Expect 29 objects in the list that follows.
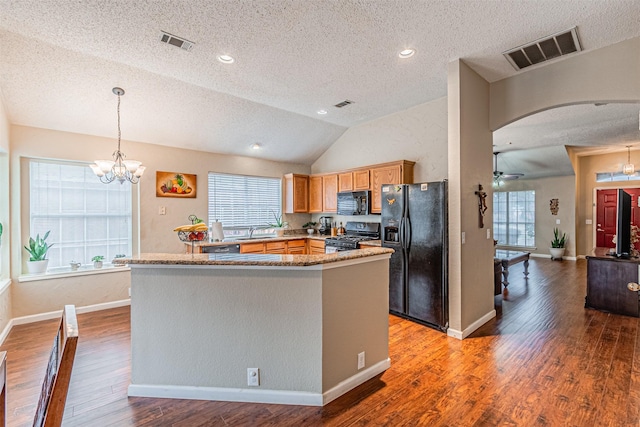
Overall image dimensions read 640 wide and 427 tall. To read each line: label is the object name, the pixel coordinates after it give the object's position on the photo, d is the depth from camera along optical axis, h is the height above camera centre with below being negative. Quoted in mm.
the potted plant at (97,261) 4402 -694
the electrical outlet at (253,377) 2217 -1209
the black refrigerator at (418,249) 3482 -460
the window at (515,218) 9195 -223
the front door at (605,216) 7898 -153
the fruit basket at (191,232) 2408 -155
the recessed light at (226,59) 3109 +1609
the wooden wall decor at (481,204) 3635 +85
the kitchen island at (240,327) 2178 -839
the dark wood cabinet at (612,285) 3881 -1013
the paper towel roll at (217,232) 5180 -333
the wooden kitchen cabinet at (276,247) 5516 -654
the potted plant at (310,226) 6602 -308
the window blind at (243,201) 5613 +224
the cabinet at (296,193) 6246 +399
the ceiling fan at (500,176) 6500 +761
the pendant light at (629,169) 6750 +923
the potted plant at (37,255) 3924 -544
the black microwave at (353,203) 5209 +165
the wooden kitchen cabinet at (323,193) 5891 +384
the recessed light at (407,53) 3002 +1596
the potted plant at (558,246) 8289 -972
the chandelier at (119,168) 3430 +531
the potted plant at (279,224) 6223 -248
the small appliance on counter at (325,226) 6412 -301
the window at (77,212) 4080 +19
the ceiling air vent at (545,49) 2779 +1594
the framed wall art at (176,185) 4863 +468
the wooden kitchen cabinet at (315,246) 5820 -674
